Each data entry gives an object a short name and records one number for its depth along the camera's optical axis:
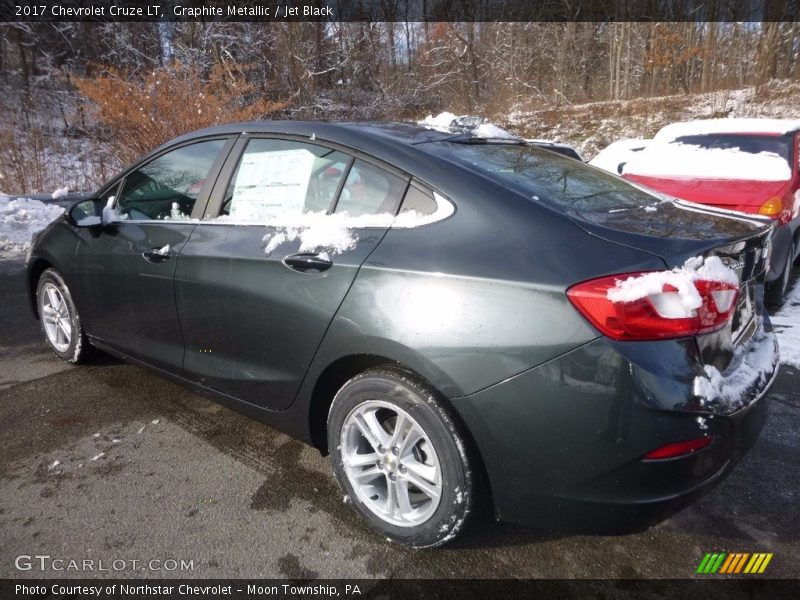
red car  4.56
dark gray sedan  1.63
